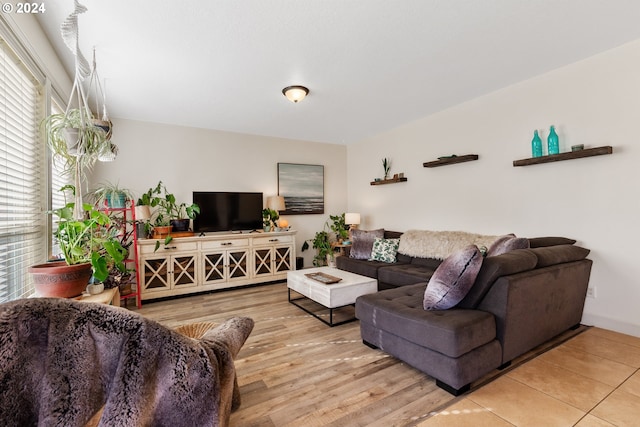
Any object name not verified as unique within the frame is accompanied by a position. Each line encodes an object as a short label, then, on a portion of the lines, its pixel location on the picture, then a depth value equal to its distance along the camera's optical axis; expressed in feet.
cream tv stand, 12.34
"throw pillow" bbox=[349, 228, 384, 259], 13.75
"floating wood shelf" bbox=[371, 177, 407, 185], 15.00
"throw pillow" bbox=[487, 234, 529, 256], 7.88
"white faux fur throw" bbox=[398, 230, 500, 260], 11.10
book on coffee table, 9.73
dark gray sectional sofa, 5.89
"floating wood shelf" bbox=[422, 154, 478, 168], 11.80
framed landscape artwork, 17.06
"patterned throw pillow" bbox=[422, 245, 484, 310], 6.28
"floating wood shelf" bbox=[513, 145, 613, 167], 8.36
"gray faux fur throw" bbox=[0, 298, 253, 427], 2.21
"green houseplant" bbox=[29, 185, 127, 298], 5.24
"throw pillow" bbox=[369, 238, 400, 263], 13.07
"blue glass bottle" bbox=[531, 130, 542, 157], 9.77
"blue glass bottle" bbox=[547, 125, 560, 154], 9.34
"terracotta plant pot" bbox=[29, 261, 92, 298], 5.21
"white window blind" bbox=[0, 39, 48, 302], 5.55
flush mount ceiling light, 10.03
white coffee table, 9.25
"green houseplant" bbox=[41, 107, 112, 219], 5.42
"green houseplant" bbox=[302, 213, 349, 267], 17.07
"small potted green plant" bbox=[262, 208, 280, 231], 15.74
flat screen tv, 14.10
